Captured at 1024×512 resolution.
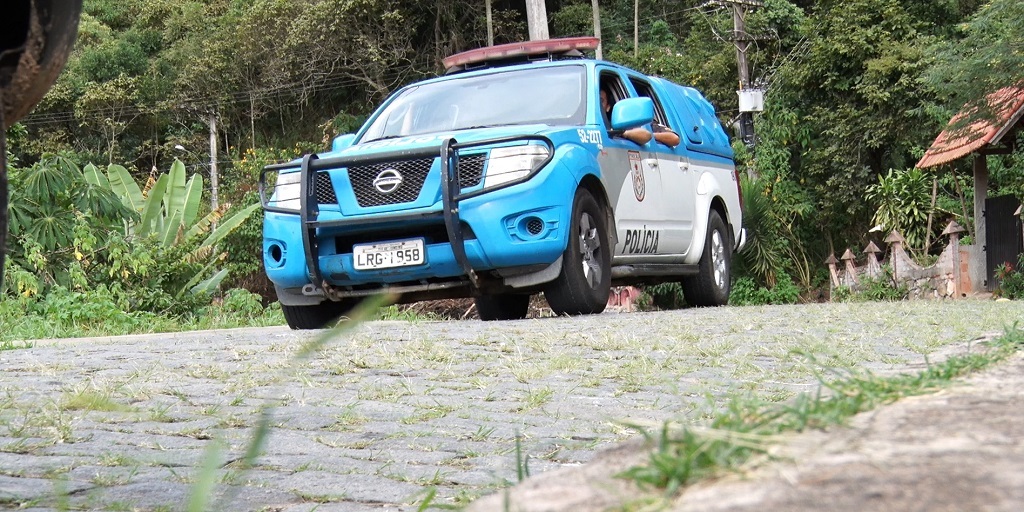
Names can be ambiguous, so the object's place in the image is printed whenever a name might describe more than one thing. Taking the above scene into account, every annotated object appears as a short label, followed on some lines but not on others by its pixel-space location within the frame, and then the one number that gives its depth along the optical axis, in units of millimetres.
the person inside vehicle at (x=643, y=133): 9328
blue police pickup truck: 7859
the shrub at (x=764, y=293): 26766
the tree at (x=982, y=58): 18297
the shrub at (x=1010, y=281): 20641
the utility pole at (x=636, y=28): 42441
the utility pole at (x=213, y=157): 46903
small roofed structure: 19844
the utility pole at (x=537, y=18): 28922
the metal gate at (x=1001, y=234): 22359
